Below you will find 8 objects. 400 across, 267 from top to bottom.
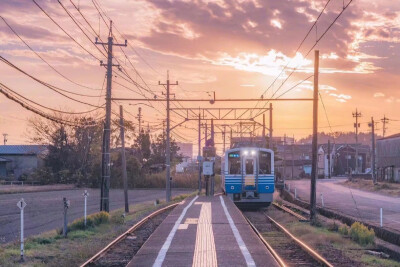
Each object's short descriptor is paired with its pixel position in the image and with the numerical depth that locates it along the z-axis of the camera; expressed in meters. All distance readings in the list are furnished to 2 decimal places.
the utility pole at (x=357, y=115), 93.31
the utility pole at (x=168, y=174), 42.59
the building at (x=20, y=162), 84.06
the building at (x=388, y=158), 69.38
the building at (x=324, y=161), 115.51
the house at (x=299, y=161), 121.06
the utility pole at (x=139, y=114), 97.31
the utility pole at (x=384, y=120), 94.19
